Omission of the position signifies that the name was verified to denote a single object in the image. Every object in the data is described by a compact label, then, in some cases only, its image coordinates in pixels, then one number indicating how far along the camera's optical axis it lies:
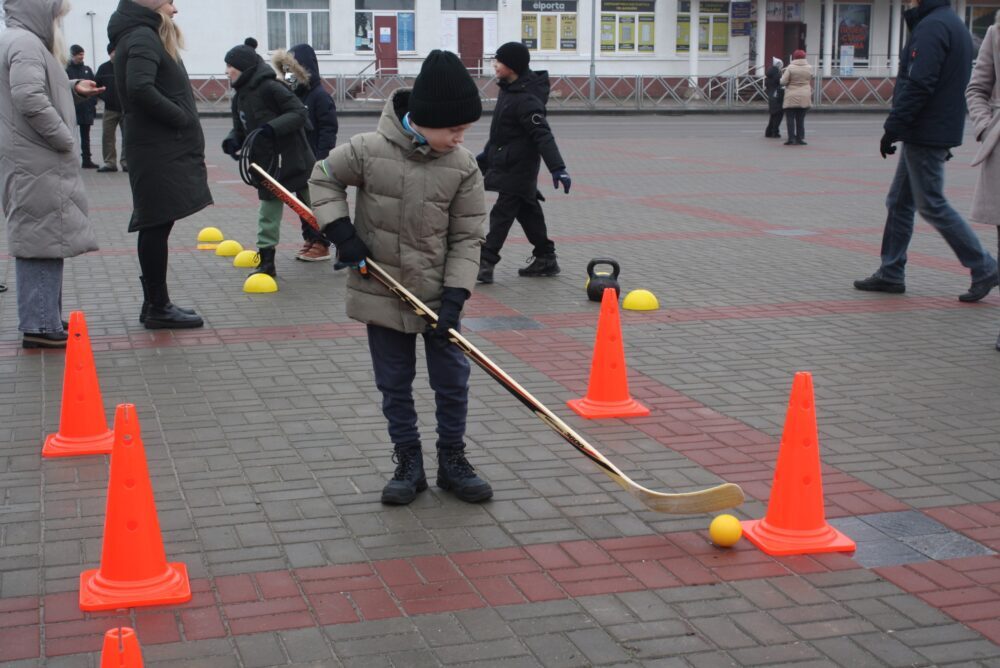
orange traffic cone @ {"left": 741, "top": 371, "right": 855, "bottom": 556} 4.41
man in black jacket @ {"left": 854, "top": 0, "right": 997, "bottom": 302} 8.62
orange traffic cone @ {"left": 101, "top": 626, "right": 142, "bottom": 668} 2.79
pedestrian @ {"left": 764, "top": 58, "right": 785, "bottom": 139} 26.33
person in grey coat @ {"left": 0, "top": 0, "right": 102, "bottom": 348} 6.98
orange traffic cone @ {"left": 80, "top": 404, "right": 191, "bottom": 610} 3.92
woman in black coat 7.50
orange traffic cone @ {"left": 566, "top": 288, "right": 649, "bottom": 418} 6.13
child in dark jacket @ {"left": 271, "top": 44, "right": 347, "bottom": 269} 10.55
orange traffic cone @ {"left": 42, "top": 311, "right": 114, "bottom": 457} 5.48
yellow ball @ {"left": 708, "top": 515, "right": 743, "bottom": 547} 4.38
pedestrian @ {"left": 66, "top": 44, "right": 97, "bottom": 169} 19.22
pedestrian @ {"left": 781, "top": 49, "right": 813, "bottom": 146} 24.59
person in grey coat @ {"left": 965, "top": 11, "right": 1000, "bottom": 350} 7.56
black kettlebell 8.77
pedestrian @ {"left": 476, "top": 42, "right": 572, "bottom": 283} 9.19
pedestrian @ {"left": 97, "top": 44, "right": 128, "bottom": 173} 18.42
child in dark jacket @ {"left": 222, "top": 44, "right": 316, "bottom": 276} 9.53
